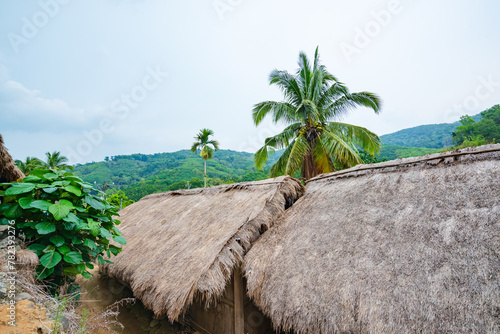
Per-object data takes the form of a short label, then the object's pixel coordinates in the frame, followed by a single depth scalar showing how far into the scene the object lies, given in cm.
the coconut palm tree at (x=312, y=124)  802
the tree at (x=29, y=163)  2017
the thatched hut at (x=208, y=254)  311
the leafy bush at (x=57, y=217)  259
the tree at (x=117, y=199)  2085
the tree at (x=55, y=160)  2356
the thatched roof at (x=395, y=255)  195
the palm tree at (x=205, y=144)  2048
